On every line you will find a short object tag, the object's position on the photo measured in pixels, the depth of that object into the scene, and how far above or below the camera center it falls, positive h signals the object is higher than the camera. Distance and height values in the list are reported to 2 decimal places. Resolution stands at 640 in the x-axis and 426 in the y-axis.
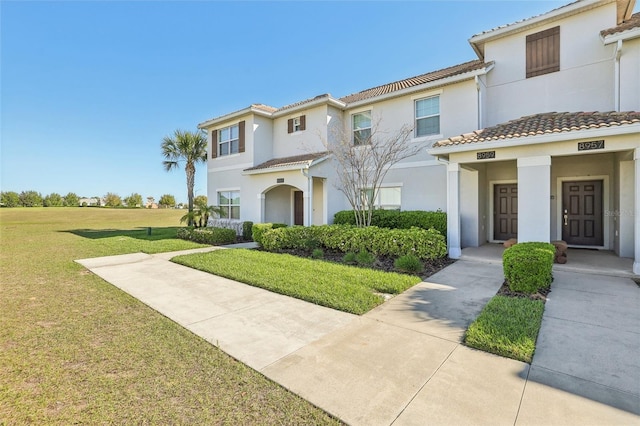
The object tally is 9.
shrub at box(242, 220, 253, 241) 15.94 -1.12
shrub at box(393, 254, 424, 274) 8.10 -1.59
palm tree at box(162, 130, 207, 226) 20.03 +4.09
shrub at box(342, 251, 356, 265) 9.63 -1.66
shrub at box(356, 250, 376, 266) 9.16 -1.60
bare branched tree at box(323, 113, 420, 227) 12.27 +2.50
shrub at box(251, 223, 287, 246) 12.80 -0.91
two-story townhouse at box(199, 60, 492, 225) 12.45 +3.47
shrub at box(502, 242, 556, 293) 6.05 -1.32
